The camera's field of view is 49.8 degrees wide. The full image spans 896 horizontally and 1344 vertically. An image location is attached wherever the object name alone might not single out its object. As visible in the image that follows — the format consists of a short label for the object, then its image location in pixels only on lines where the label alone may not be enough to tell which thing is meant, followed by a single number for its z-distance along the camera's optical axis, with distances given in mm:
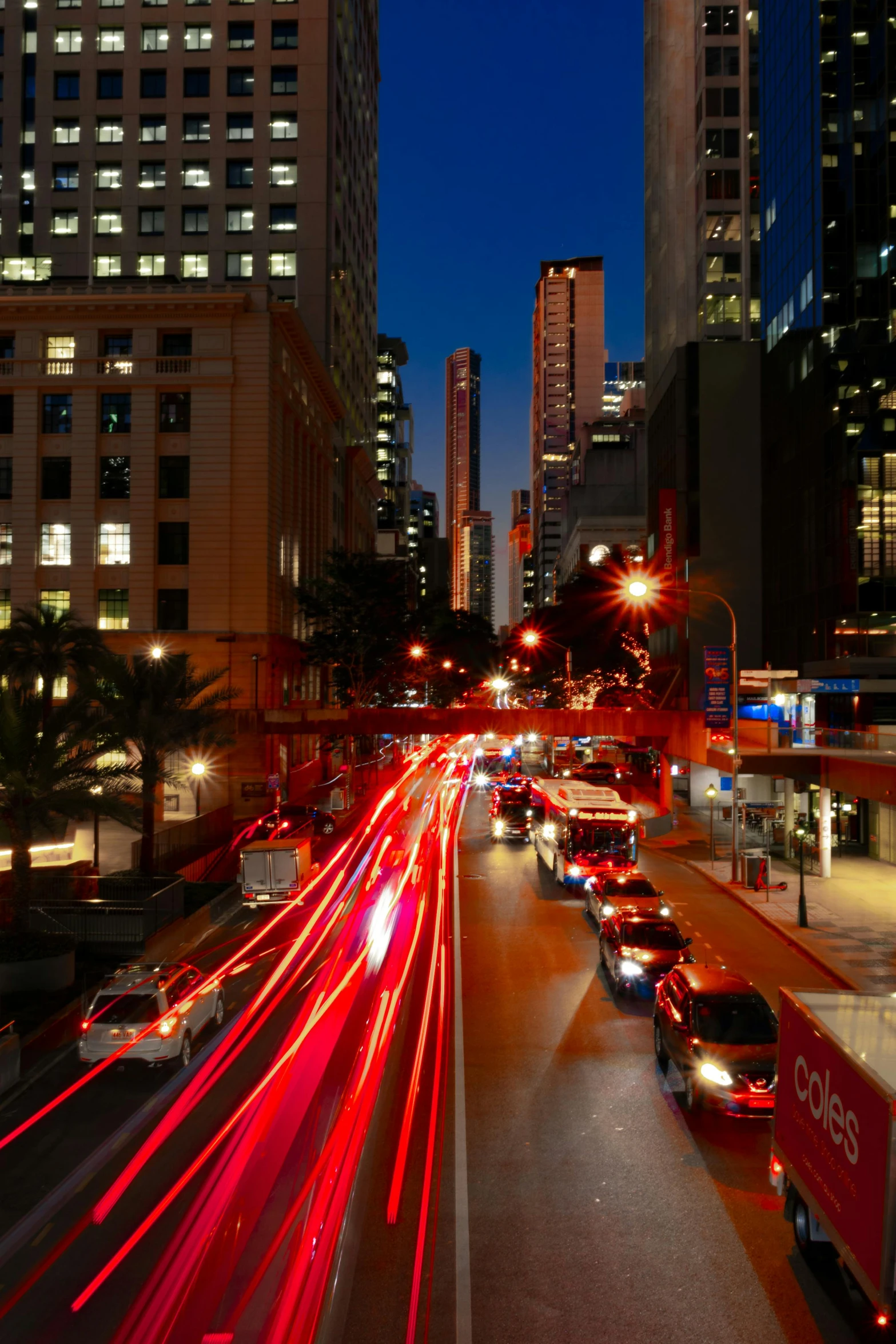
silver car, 15500
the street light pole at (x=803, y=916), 25797
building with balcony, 54625
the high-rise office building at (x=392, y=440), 153750
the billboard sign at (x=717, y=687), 34938
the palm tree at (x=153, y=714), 28781
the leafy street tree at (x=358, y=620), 60656
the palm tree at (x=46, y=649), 28281
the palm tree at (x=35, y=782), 21453
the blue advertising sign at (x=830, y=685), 41562
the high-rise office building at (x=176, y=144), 71250
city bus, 31078
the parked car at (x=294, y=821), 40062
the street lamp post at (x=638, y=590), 27281
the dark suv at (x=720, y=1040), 13219
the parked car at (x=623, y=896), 24641
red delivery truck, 7738
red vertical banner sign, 59750
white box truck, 29234
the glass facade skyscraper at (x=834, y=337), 41750
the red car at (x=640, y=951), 19172
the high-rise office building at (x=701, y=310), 57156
